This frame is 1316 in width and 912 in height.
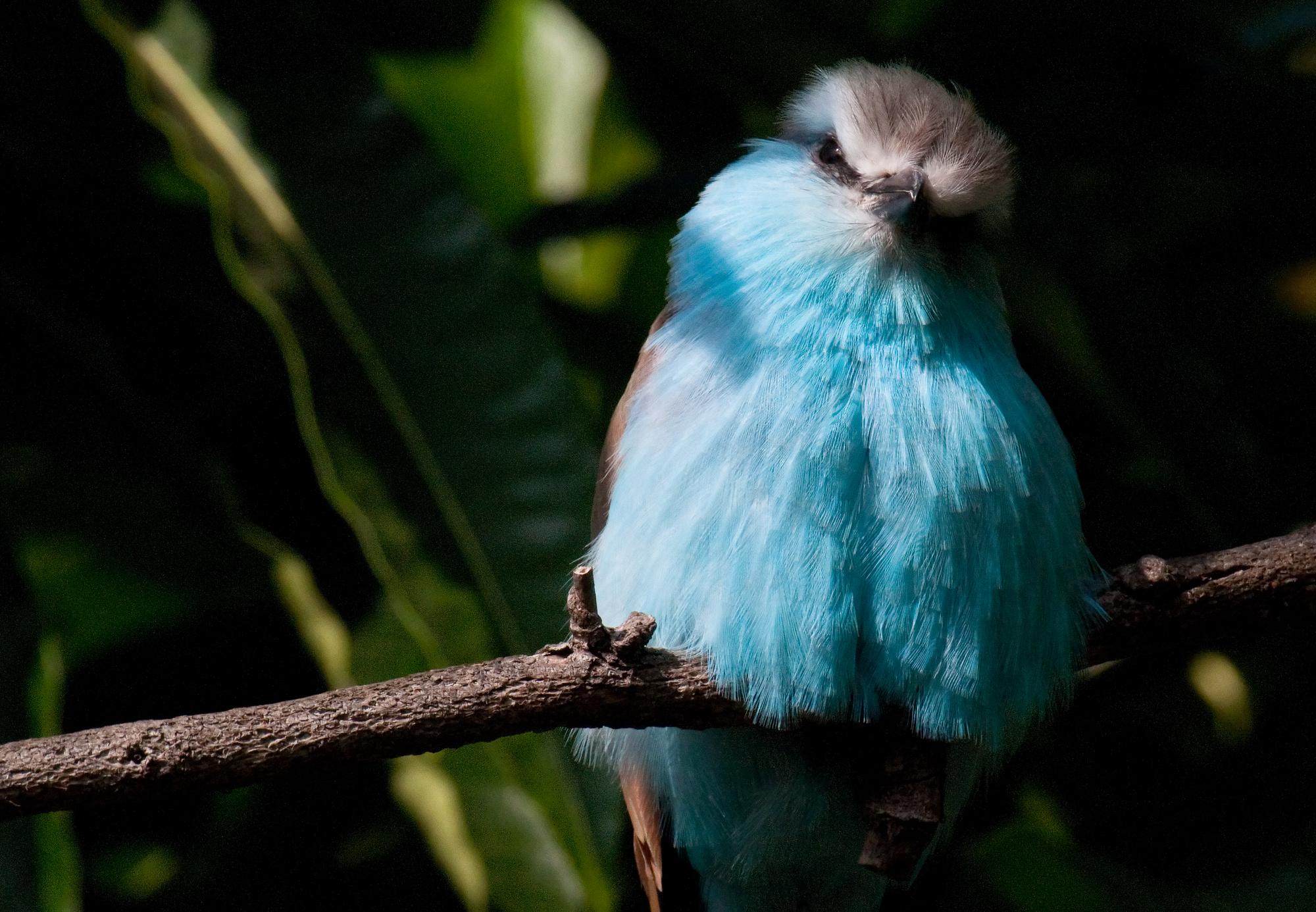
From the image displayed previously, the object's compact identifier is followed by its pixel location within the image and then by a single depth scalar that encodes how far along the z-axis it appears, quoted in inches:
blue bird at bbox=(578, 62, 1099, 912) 179.5
